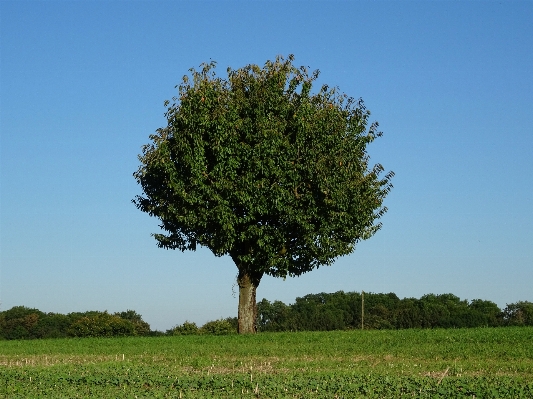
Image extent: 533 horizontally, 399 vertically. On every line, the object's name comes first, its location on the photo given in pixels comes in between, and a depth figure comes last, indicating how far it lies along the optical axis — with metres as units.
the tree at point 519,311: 108.72
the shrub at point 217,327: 66.16
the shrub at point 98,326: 62.03
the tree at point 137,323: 71.12
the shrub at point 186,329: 62.12
